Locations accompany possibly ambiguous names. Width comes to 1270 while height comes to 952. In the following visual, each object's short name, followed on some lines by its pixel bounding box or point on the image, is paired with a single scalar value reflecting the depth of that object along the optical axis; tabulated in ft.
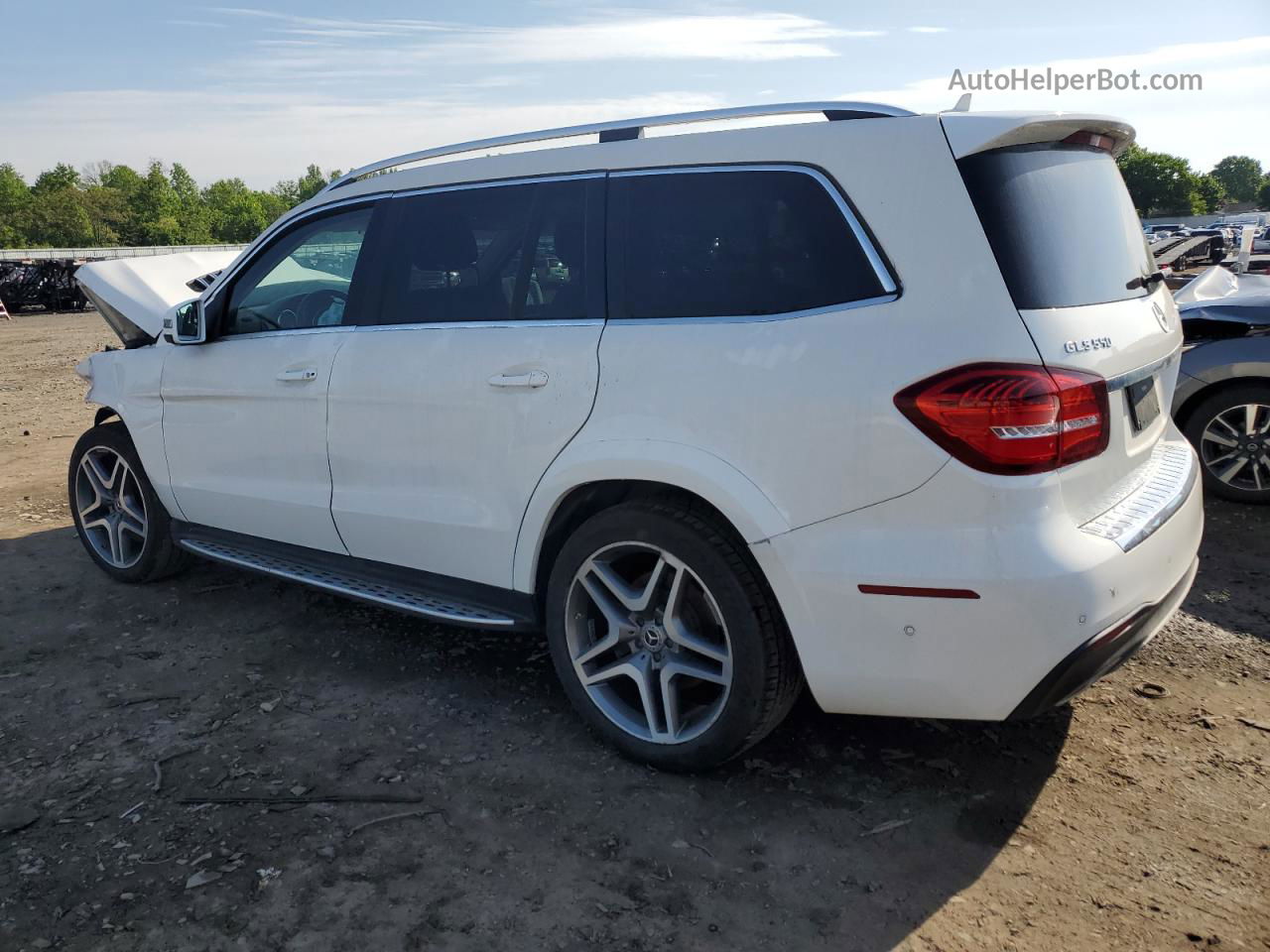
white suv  8.33
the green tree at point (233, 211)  482.69
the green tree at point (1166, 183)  426.10
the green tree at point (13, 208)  362.33
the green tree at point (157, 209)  415.44
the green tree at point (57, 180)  437.58
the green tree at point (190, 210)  439.63
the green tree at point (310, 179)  578.21
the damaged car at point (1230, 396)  18.86
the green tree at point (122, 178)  468.75
